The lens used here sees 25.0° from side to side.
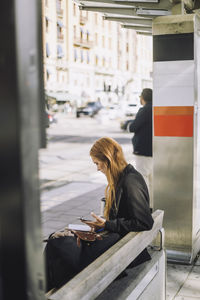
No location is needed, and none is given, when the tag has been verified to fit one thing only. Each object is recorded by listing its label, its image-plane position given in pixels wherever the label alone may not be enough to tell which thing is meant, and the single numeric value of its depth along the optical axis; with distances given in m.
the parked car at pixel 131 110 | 37.08
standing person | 6.77
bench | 2.21
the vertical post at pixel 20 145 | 1.03
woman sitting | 2.77
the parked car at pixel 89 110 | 48.38
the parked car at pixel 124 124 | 27.65
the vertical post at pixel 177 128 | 4.59
